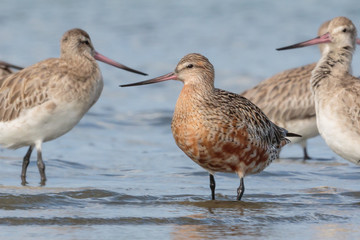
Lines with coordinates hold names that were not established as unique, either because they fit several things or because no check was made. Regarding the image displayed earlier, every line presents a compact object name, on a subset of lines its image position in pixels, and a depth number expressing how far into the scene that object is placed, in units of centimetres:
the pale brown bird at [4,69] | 2178
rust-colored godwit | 1583
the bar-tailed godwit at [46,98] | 1930
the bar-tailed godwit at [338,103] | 1817
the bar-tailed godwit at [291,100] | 2336
